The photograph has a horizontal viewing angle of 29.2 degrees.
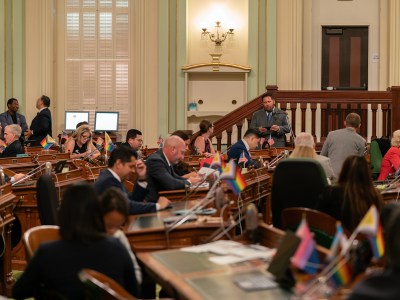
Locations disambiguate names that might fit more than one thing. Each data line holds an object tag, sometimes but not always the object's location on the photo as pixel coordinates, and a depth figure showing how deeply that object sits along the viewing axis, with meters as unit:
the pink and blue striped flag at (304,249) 2.89
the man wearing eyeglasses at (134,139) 10.20
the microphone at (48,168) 7.10
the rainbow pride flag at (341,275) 2.83
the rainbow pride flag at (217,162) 5.95
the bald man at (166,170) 6.71
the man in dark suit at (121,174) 5.37
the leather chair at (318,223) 4.51
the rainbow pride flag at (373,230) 2.99
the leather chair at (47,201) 4.96
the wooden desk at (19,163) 9.01
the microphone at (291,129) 11.77
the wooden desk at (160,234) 4.59
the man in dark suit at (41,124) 12.70
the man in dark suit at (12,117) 12.72
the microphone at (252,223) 4.22
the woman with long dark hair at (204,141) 10.49
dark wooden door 14.70
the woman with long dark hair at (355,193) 4.95
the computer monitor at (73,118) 14.82
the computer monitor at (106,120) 14.74
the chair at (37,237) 3.75
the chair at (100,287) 3.06
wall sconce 14.54
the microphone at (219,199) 5.08
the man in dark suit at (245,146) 9.12
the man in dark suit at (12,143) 9.49
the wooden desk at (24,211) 7.01
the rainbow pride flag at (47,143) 10.23
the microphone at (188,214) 4.71
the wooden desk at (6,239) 6.02
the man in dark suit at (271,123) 11.66
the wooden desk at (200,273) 3.20
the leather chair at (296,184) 5.82
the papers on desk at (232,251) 3.86
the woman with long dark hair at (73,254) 3.41
